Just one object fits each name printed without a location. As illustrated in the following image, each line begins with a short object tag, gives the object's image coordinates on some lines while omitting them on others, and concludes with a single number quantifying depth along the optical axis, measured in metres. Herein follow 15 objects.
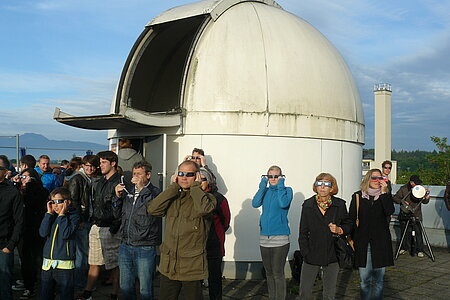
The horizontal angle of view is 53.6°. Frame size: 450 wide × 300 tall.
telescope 8.70
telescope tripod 9.19
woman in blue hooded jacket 5.38
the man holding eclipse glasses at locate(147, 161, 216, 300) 3.99
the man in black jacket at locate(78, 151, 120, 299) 5.51
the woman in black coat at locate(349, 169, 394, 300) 5.09
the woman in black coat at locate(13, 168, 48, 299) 6.16
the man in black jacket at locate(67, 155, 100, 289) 5.83
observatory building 7.21
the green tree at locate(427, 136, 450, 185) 23.39
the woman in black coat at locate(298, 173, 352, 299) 4.77
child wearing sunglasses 4.79
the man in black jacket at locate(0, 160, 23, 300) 5.08
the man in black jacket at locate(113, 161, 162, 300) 4.66
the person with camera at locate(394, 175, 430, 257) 9.23
